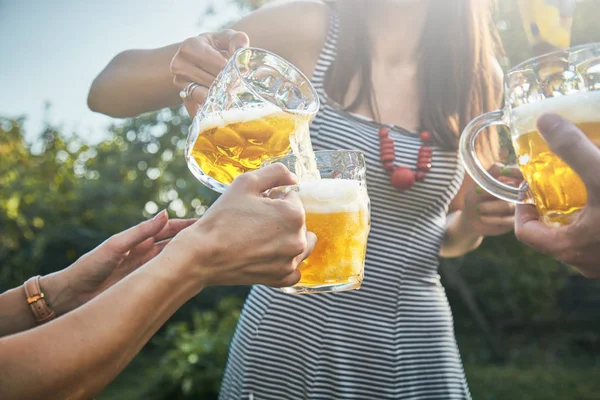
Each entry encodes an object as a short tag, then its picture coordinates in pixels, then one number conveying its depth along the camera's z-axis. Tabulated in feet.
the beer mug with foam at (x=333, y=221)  1.30
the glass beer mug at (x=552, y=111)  1.10
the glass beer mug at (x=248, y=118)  1.27
